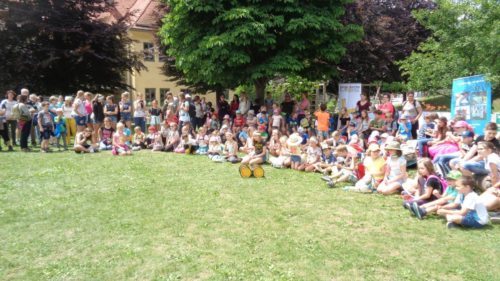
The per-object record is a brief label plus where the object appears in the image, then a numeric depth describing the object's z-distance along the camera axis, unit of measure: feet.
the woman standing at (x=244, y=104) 51.34
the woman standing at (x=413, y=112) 39.01
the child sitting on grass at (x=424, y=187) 21.42
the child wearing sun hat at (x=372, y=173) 26.35
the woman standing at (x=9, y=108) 43.06
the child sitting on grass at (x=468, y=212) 18.78
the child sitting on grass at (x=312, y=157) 33.06
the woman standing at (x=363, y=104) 43.98
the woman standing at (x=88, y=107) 46.88
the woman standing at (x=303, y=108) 48.29
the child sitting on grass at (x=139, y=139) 45.73
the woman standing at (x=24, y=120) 41.27
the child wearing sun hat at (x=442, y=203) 19.94
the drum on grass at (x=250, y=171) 29.96
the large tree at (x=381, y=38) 75.82
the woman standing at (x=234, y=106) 53.06
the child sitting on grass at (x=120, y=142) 40.42
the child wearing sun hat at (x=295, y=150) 34.16
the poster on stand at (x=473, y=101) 34.01
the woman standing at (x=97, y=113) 46.96
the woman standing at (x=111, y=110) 46.37
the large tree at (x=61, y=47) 66.08
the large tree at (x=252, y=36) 46.62
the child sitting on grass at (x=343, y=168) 28.40
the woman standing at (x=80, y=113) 45.03
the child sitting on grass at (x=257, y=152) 34.59
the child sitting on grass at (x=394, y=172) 25.23
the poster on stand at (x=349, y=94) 61.41
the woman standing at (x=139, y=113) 49.11
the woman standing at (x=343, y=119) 45.39
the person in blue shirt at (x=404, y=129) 36.55
